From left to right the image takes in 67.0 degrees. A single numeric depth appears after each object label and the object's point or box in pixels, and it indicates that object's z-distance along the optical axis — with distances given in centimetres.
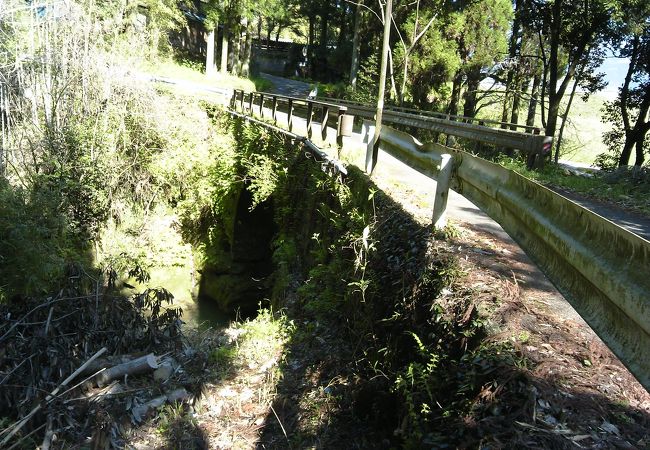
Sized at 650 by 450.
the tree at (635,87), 1769
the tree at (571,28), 1730
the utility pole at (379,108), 663
